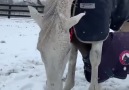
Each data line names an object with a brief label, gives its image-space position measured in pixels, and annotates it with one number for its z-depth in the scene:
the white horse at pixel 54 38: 1.57
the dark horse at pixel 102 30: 2.02
